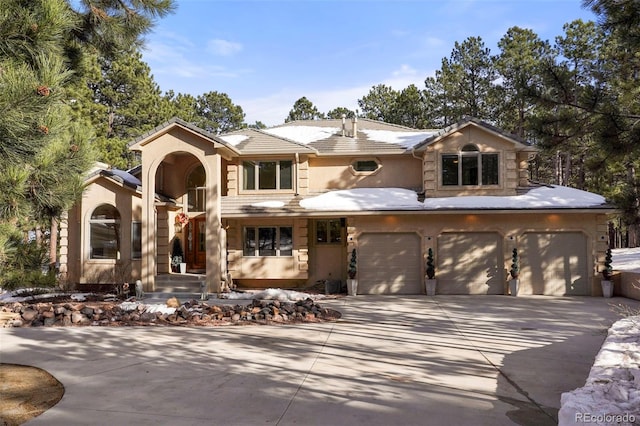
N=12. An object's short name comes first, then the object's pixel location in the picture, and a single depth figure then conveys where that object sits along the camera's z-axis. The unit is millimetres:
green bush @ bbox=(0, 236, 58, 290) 7142
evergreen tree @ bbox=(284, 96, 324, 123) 39781
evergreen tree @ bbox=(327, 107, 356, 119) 38781
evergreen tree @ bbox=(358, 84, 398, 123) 35812
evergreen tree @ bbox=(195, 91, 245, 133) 43500
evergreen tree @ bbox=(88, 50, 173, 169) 28828
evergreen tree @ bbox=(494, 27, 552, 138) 27797
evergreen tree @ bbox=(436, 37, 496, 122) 29844
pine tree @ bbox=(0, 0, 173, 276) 4426
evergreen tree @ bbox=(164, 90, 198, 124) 34125
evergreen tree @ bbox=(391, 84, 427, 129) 32594
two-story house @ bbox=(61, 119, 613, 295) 15656
